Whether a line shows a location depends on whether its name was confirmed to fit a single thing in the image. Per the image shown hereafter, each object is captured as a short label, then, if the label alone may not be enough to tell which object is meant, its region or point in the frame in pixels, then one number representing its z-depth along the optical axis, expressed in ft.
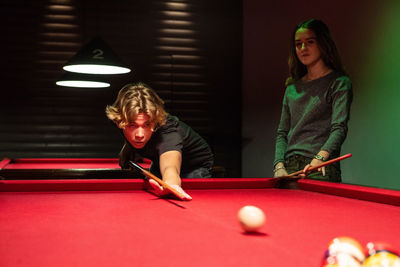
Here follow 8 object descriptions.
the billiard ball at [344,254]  2.52
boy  7.16
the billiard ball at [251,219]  4.07
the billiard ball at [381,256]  2.43
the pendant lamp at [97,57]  9.87
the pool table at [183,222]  3.27
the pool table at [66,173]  7.75
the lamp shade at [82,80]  11.70
